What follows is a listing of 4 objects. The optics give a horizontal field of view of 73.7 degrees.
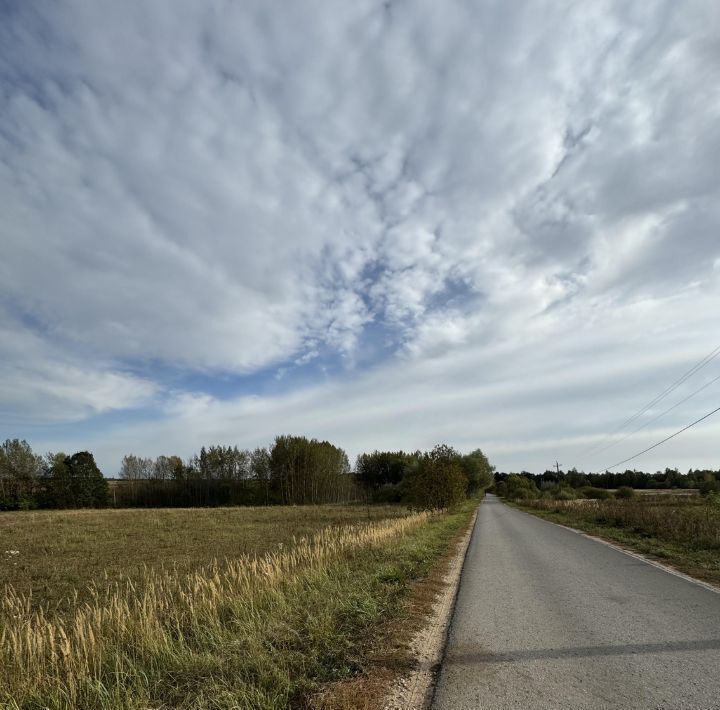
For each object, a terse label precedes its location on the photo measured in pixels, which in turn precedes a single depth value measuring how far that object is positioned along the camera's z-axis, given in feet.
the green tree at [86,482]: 270.67
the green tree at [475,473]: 306.76
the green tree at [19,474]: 257.75
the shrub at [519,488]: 295.46
